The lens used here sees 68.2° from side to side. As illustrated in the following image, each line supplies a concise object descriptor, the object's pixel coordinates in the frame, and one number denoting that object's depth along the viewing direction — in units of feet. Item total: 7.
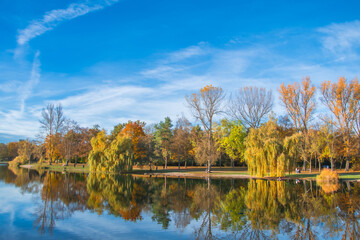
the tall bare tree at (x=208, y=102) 130.82
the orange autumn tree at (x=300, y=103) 135.44
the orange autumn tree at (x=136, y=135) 141.74
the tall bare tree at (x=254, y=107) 142.31
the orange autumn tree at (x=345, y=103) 132.36
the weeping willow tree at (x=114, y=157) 122.11
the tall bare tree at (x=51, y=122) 172.76
